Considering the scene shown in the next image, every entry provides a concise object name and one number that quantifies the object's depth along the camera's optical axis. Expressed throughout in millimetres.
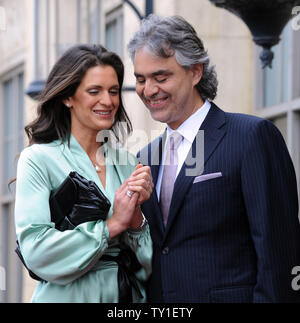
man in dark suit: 5560
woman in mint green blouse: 5503
